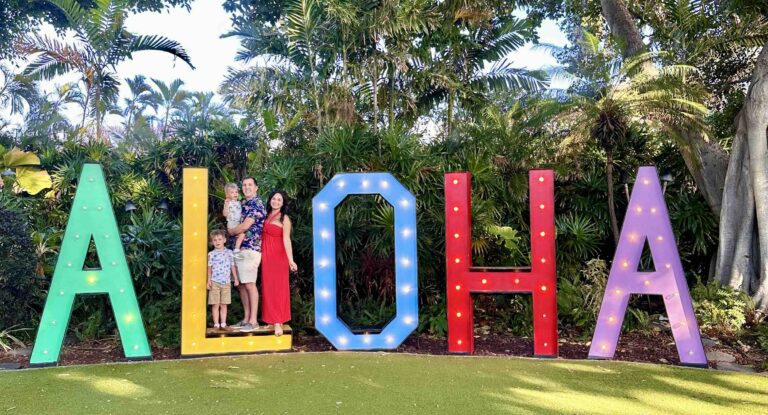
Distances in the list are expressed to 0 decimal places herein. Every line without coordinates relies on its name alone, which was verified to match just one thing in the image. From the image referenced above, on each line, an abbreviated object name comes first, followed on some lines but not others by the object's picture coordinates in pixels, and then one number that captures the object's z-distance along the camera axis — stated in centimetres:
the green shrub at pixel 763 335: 635
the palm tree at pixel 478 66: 1051
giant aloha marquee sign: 588
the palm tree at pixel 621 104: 796
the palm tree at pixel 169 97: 2409
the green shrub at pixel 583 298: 750
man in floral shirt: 651
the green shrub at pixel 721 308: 702
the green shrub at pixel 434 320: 732
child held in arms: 648
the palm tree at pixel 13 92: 1786
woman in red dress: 645
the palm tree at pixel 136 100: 2203
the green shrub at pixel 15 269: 688
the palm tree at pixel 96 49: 1115
